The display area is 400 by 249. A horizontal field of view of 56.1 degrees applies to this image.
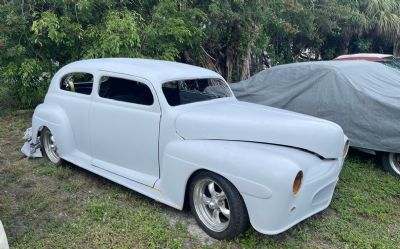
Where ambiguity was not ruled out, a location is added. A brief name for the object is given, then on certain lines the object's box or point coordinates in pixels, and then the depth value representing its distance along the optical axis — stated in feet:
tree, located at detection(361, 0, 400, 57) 41.22
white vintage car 10.62
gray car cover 16.29
